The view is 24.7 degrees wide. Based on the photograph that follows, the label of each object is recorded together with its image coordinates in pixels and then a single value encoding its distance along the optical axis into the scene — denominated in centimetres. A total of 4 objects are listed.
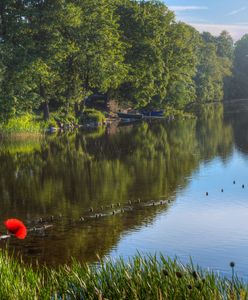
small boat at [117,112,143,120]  10496
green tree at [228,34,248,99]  18399
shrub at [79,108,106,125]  9344
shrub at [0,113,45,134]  7169
